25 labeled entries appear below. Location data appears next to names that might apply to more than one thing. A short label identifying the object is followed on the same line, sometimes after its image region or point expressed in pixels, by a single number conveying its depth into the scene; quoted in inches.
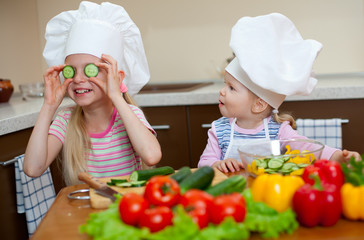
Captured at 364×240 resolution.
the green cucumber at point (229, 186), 36.6
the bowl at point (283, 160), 41.9
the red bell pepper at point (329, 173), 36.8
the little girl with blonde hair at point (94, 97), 58.8
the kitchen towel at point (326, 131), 74.9
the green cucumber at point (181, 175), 41.1
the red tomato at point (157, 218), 29.8
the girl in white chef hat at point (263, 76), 54.4
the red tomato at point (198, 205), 30.2
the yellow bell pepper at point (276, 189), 34.6
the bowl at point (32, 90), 105.8
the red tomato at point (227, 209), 30.6
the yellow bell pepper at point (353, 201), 34.0
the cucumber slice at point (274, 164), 41.9
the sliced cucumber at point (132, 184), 44.4
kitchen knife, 42.1
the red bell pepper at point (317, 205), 32.9
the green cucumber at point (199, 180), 37.2
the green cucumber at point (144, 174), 46.5
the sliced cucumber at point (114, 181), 45.4
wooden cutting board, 41.3
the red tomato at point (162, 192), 32.2
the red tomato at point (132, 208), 31.3
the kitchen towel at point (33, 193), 66.6
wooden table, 32.5
